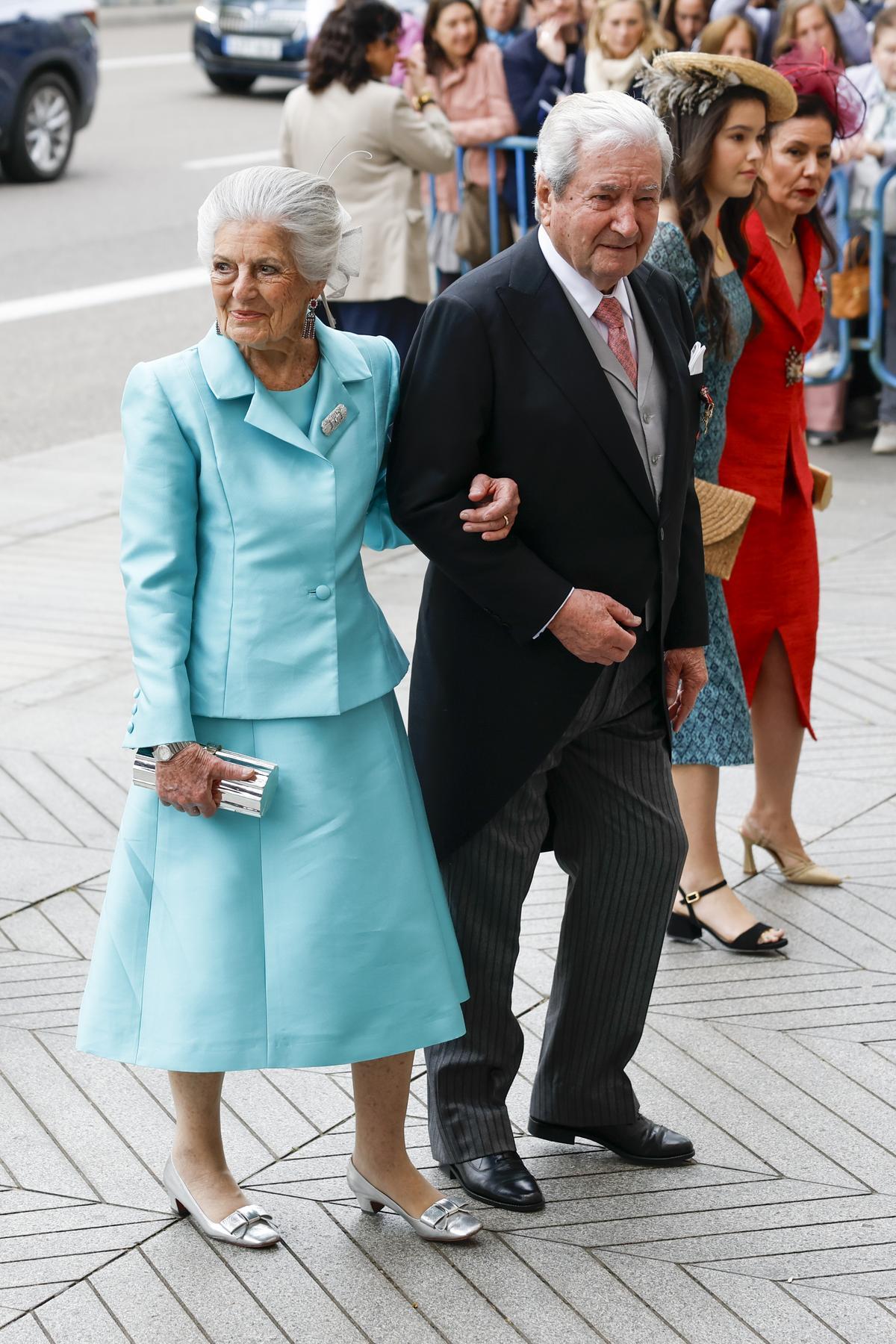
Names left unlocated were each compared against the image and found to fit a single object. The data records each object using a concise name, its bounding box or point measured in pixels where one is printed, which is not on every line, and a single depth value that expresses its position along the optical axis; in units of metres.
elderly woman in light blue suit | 5.52
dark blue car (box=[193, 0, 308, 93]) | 39.66
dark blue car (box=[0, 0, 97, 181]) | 28.33
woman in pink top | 18.67
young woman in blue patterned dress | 7.42
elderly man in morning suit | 5.73
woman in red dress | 8.04
